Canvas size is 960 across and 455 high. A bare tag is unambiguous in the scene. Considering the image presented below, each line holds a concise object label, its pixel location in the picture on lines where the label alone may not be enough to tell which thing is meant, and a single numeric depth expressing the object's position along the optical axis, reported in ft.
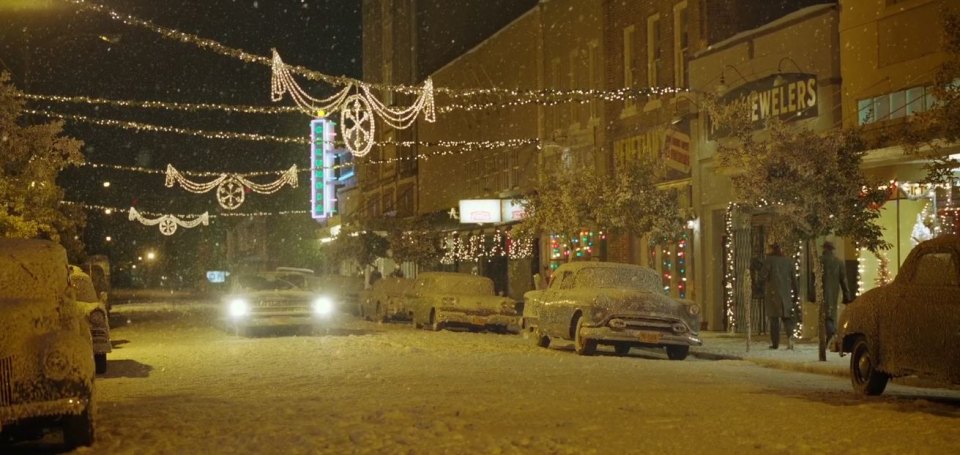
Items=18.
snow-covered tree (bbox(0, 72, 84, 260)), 80.53
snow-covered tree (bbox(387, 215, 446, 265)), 167.63
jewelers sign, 77.51
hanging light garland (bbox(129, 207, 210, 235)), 211.82
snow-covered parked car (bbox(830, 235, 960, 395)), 38.24
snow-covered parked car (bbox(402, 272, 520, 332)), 90.63
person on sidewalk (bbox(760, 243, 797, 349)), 69.10
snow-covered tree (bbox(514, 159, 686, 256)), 92.02
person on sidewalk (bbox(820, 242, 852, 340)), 69.26
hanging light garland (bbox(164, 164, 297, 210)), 146.20
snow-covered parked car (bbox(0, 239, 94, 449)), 30.14
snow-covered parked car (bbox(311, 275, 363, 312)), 134.62
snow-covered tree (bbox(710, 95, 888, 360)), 60.85
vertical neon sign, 225.97
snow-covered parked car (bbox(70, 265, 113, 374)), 57.00
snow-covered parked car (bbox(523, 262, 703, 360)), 63.82
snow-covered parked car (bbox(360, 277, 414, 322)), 104.06
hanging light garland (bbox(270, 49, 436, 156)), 75.46
